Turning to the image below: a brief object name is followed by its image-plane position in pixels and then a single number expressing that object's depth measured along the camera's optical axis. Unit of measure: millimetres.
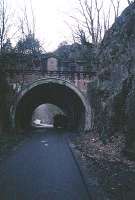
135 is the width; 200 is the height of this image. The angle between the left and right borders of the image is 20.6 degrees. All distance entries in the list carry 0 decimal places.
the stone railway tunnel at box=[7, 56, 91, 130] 26984
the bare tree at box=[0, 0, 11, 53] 25894
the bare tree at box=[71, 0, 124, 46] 34594
